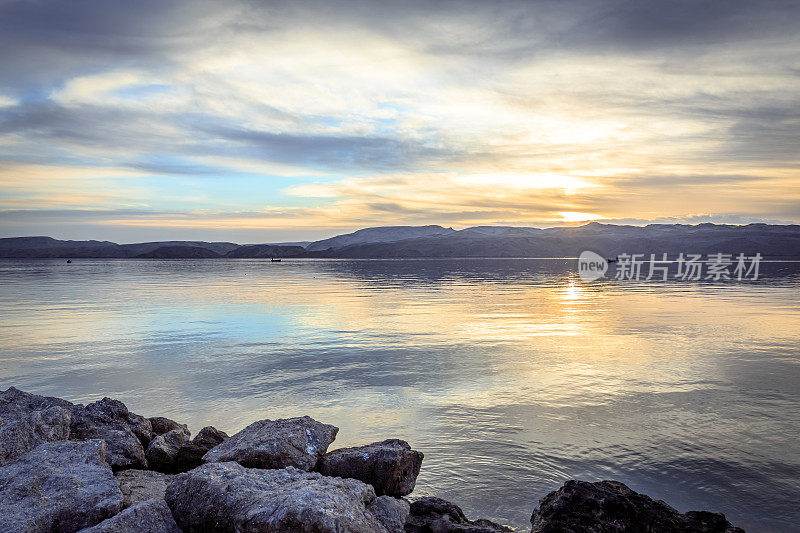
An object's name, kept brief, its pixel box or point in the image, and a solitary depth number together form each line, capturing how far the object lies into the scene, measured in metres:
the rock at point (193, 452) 7.56
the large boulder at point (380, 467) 6.54
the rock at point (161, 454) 7.43
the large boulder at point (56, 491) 4.96
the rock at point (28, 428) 6.49
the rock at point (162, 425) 8.73
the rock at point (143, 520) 4.61
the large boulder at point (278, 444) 6.44
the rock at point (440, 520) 5.64
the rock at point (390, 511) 5.34
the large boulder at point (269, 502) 4.23
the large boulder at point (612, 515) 4.99
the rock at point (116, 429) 7.05
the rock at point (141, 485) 5.92
